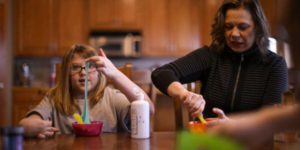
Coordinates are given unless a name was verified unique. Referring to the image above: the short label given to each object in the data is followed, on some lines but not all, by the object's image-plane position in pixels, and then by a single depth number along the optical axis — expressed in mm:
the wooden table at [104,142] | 811
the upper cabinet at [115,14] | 3812
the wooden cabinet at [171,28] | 3877
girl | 1188
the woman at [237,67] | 1257
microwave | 3760
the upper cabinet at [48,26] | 3740
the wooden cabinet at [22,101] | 3396
